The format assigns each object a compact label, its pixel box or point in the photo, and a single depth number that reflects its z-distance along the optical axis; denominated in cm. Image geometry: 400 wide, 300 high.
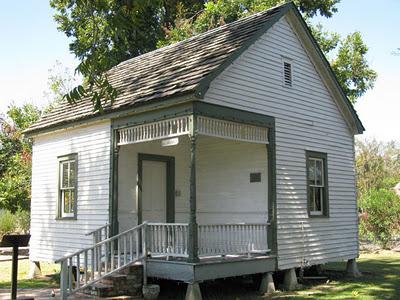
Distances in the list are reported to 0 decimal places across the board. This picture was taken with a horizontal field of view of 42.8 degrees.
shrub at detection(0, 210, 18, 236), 2725
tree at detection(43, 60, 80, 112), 3216
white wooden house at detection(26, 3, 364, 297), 1101
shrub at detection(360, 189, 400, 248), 2373
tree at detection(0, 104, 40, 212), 2133
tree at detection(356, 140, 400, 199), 4722
